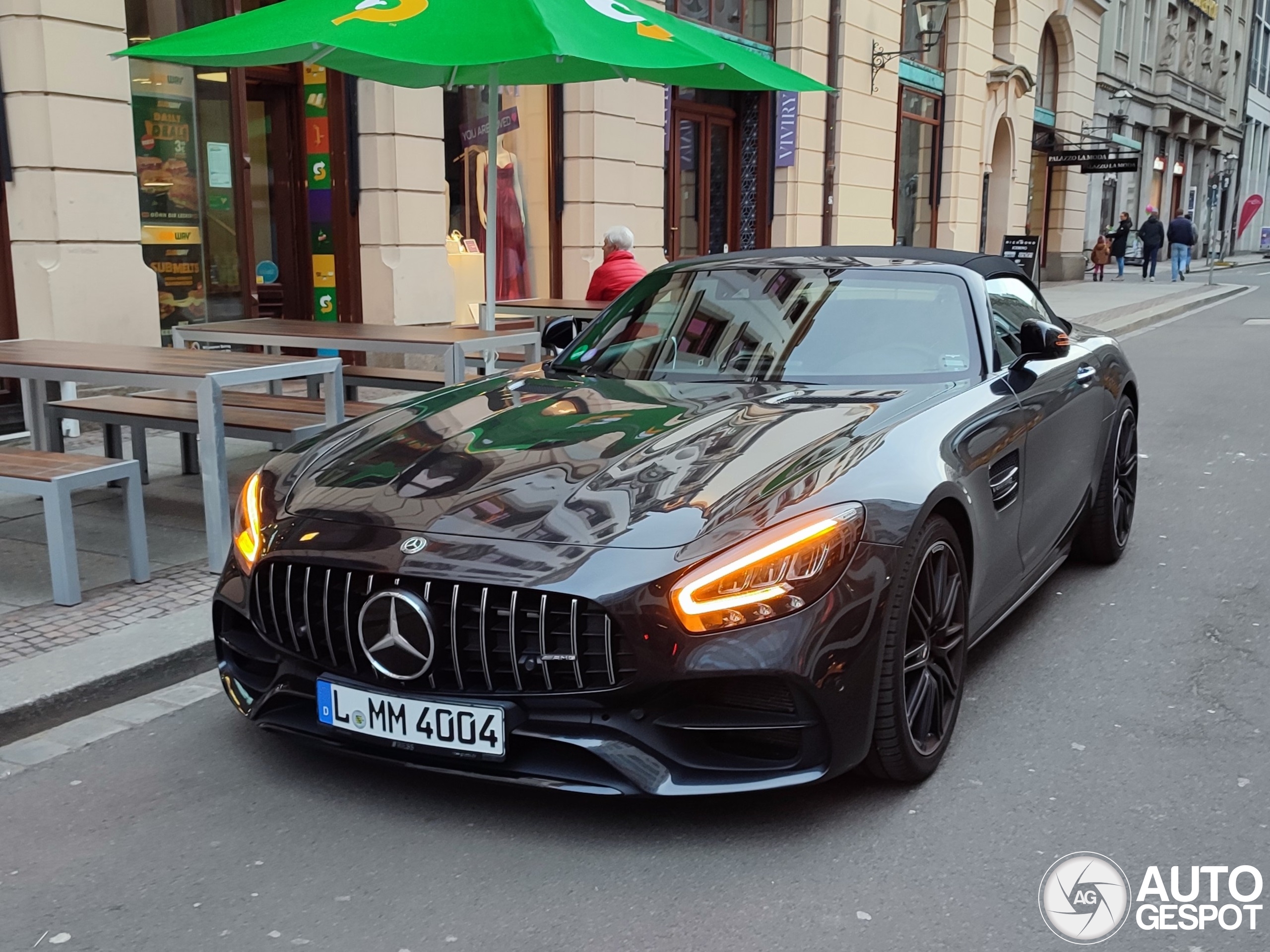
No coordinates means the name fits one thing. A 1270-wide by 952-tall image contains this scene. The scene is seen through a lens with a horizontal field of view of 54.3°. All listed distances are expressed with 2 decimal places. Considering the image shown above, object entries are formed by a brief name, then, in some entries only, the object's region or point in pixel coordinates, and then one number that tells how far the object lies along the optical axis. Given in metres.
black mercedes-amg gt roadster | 2.81
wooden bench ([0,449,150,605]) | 4.68
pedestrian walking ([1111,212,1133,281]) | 33.28
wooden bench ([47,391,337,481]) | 5.66
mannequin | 13.07
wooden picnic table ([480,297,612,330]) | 8.99
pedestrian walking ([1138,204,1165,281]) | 32.06
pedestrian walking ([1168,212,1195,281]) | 32.41
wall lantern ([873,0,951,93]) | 18.50
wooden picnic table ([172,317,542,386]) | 6.69
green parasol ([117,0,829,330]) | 5.52
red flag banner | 31.81
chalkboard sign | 20.91
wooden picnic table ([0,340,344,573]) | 5.10
